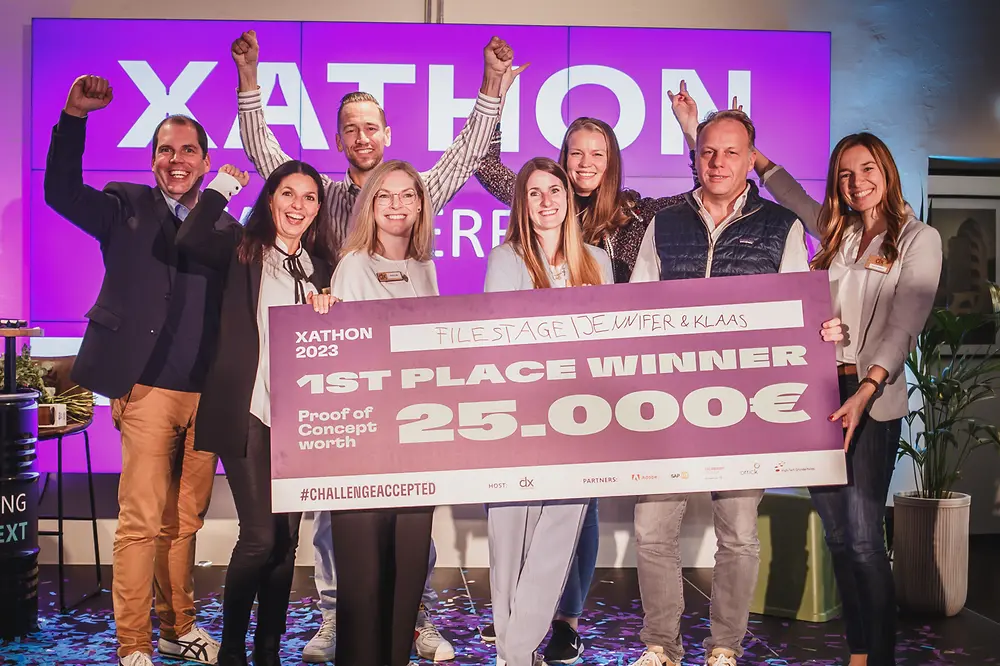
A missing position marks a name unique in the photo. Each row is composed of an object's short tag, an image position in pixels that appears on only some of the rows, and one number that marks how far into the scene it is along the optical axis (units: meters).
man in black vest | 2.79
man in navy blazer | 2.96
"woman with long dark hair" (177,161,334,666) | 2.72
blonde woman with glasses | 2.59
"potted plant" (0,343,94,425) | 3.71
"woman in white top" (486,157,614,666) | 2.68
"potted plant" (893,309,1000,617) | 3.88
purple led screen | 4.32
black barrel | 3.33
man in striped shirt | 3.26
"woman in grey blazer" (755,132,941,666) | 2.67
